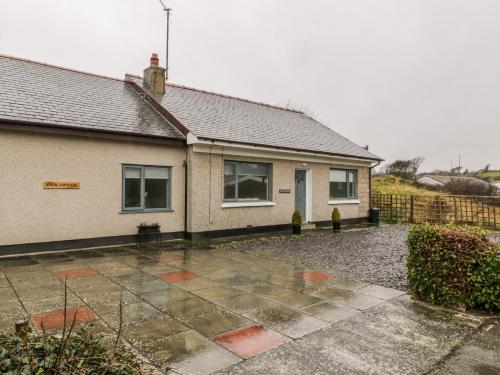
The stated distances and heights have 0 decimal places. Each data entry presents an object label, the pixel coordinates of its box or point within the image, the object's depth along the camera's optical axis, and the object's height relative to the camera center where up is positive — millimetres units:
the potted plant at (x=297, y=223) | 13156 -1224
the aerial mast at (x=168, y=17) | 17969 +9441
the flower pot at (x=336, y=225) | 14586 -1431
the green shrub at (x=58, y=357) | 2502 -1340
